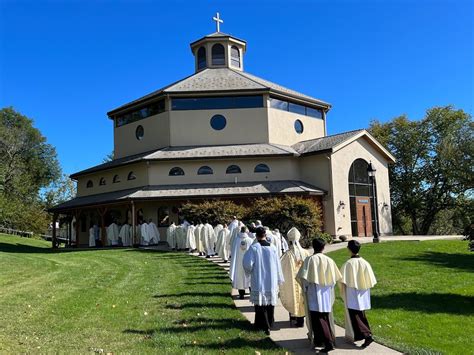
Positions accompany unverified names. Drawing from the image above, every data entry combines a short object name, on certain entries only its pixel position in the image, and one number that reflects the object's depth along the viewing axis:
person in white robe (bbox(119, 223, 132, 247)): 26.62
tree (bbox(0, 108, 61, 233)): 44.28
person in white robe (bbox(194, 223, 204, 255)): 19.83
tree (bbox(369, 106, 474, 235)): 40.03
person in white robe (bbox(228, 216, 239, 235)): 15.21
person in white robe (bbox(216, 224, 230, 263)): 16.48
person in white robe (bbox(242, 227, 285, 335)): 7.33
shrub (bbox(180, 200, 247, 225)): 22.91
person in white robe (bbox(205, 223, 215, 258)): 19.11
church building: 27.08
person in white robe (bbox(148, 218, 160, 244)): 25.97
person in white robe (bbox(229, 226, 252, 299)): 10.04
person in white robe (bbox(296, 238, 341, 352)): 6.27
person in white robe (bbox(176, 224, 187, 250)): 22.55
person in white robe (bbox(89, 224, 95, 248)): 28.94
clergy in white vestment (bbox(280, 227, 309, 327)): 7.60
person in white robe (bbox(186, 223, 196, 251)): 21.09
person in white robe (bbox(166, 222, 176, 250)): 23.48
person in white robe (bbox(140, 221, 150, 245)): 25.67
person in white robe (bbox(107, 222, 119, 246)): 27.50
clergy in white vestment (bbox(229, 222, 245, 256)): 13.32
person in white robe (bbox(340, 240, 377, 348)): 6.44
